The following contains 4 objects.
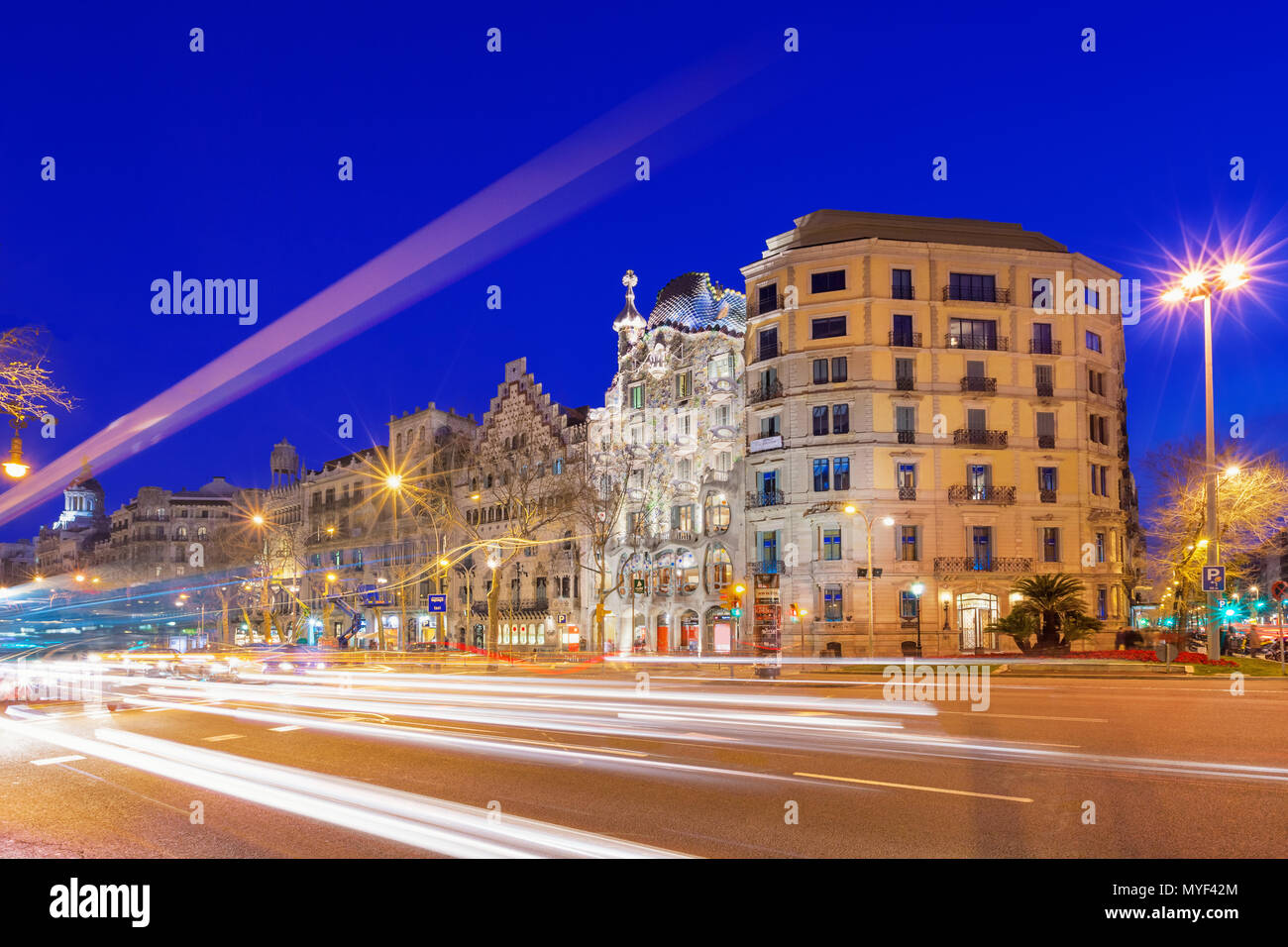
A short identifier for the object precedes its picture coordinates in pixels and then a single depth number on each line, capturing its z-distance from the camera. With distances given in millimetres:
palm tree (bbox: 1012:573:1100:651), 39912
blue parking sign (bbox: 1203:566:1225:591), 28625
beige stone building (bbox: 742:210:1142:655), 51812
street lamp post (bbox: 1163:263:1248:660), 30562
